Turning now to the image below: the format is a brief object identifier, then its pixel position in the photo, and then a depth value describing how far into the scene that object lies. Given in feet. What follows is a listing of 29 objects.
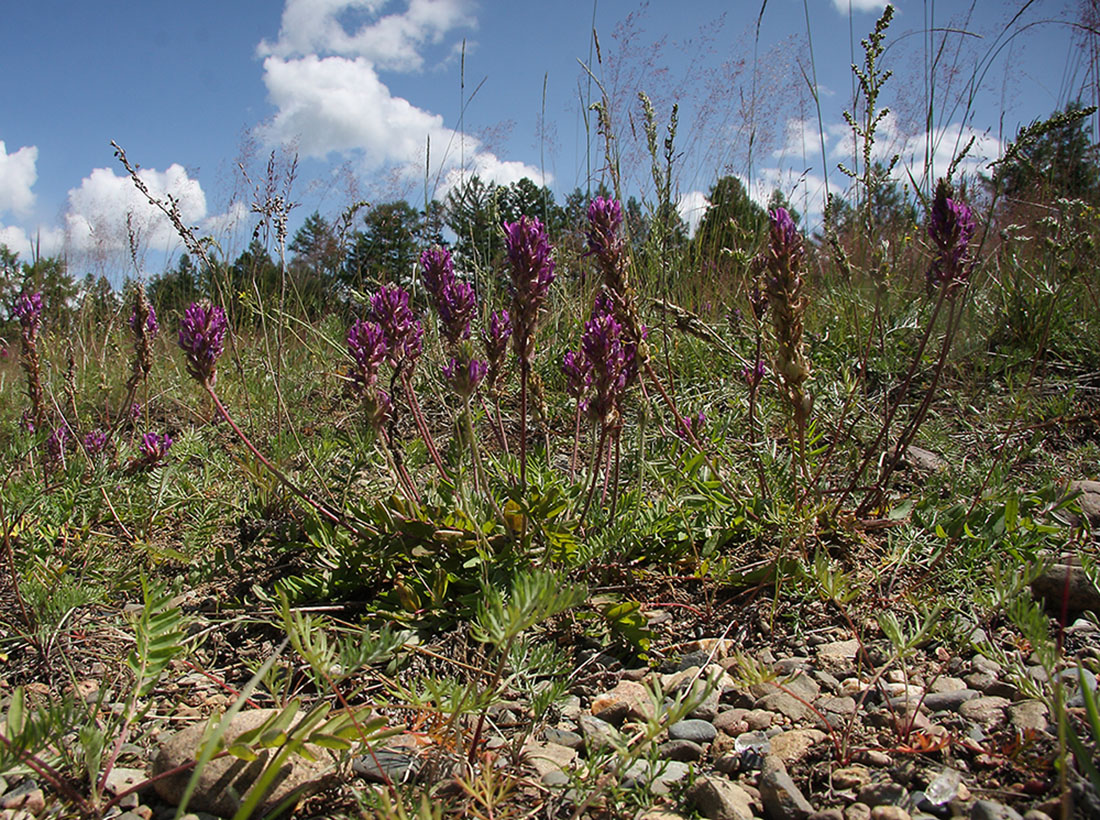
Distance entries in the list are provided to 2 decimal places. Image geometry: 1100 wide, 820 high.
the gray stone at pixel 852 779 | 1.22
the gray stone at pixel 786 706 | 1.39
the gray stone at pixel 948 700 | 1.35
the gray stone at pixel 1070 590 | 1.58
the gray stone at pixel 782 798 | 1.19
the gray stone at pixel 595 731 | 1.27
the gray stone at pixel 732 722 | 1.37
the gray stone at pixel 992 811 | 1.11
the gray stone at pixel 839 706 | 1.38
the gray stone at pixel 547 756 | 1.29
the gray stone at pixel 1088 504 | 1.85
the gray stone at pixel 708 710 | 1.41
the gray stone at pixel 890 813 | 1.14
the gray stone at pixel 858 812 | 1.17
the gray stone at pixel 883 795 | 1.18
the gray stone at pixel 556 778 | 1.27
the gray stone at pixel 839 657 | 1.51
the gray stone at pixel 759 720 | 1.37
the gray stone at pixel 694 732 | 1.35
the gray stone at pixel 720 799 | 1.19
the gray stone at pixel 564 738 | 1.38
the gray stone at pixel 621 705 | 1.44
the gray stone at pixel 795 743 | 1.29
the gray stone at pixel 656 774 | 1.23
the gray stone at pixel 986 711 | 1.30
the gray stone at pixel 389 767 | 1.30
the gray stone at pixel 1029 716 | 1.26
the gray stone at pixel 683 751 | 1.32
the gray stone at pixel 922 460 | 2.25
